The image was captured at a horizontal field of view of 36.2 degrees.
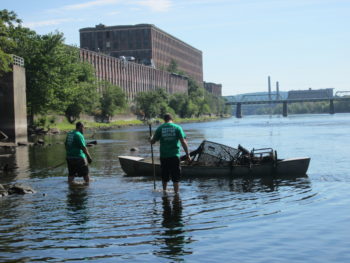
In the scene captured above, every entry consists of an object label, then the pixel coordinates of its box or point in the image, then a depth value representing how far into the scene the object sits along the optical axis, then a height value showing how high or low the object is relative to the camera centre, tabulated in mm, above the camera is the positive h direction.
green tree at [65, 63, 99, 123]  81312 +4033
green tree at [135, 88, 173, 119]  129625 +3801
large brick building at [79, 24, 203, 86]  179125 +27177
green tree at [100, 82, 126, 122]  105875 +4086
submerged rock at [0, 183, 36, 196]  16270 -2047
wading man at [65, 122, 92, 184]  17125 -1023
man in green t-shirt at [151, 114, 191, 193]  14836 -752
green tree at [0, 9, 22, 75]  44491 +7476
